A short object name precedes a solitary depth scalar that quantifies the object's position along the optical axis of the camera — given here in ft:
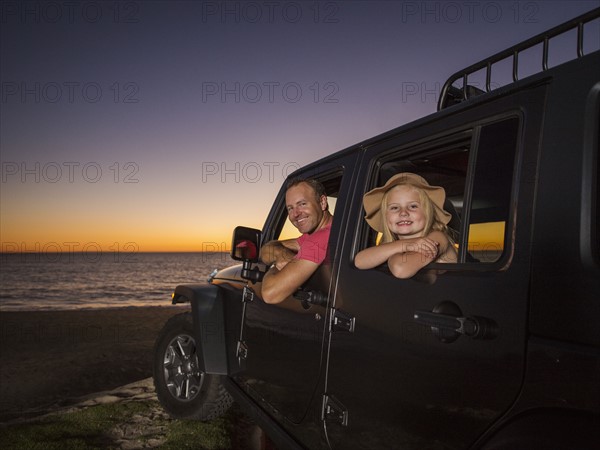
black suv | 3.64
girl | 5.51
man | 7.45
